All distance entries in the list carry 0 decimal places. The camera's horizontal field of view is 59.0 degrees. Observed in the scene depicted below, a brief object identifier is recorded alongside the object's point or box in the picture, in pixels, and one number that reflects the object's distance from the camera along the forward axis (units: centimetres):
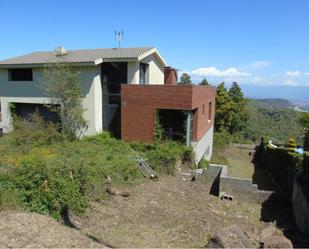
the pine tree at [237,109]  3769
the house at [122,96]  1494
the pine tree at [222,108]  3544
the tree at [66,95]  1605
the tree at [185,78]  5572
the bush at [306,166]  1044
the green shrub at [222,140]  2705
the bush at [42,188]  736
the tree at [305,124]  2336
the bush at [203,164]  1648
